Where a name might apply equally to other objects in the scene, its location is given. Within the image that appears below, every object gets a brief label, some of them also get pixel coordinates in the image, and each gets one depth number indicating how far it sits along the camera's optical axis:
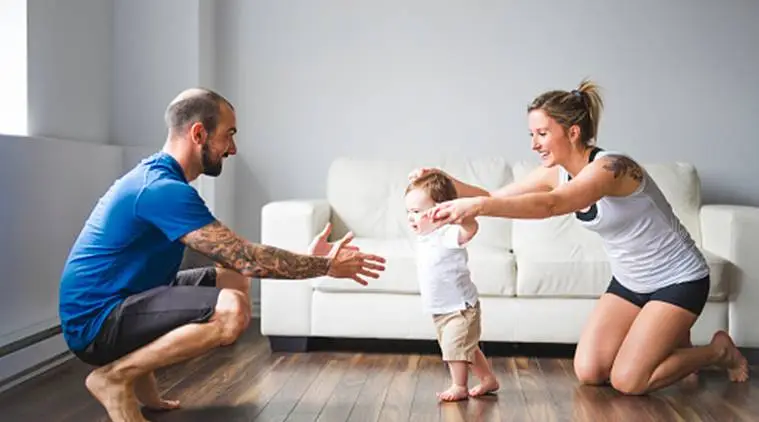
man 2.43
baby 2.99
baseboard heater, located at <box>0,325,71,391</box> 3.08
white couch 3.60
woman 2.96
